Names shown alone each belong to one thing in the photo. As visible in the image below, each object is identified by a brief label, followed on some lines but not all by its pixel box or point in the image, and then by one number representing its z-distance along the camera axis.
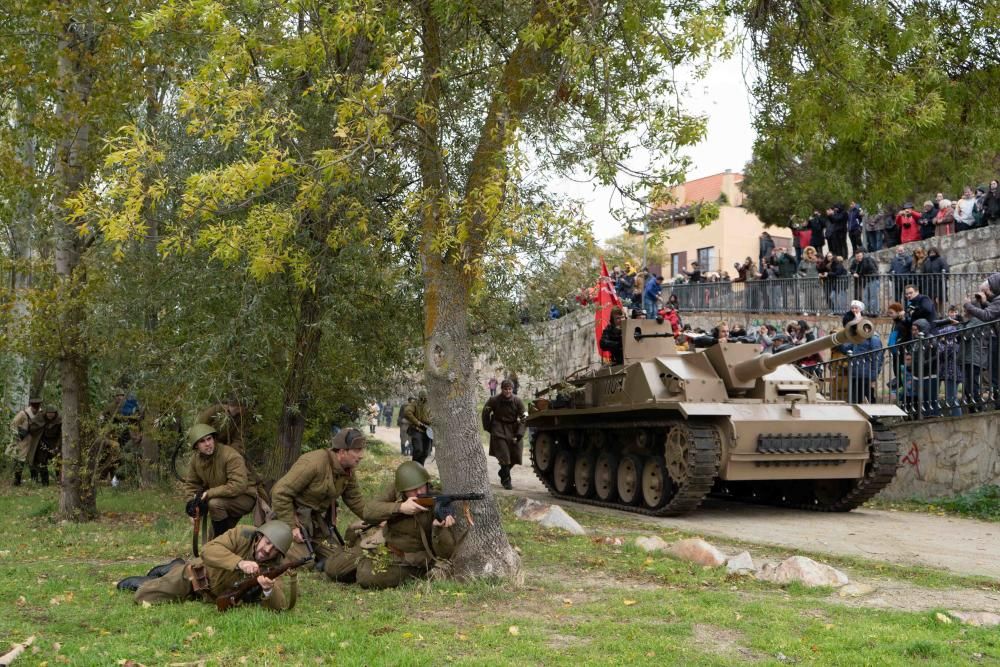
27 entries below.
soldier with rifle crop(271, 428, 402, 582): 9.00
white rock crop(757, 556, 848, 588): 8.81
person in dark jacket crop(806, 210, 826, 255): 25.11
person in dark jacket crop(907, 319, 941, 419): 15.82
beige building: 51.53
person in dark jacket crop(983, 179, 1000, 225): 21.28
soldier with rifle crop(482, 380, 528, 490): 18.36
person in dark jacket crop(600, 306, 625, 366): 16.56
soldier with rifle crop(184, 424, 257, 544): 9.48
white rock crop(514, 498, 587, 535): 12.48
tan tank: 13.95
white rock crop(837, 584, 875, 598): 8.48
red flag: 15.62
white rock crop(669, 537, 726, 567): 9.85
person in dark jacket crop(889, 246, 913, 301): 21.80
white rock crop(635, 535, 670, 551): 10.75
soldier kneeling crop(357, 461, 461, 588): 8.72
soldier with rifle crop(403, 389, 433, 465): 18.59
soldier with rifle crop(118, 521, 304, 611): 7.59
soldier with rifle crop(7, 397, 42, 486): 19.44
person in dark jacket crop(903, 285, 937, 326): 17.20
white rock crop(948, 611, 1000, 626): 7.38
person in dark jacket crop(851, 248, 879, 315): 22.39
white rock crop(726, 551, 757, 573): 9.35
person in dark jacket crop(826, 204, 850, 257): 24.28
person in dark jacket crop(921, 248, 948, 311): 21.05
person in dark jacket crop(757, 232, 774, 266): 27.24
